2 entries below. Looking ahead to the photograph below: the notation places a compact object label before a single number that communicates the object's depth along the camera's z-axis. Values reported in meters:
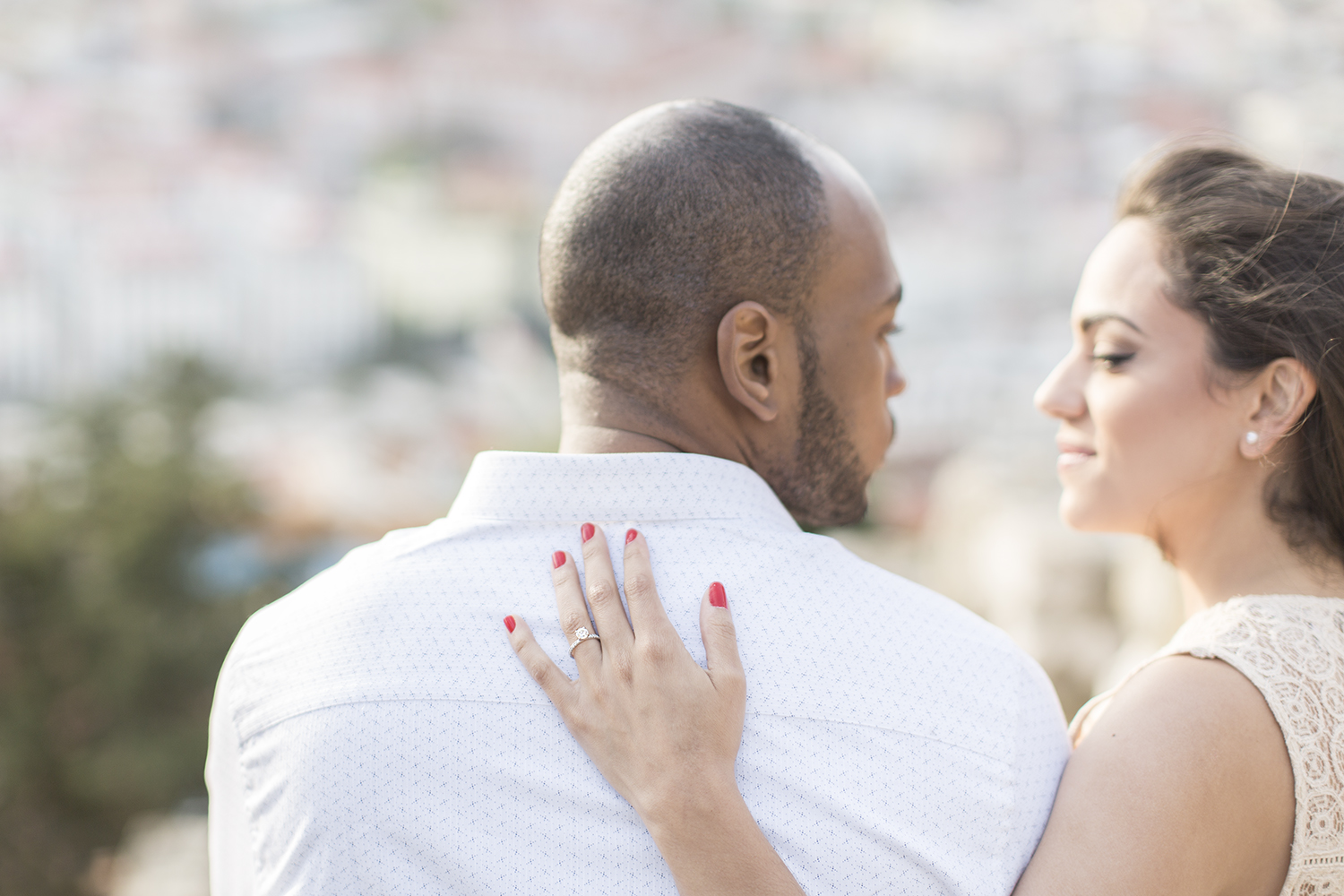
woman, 0.97
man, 0.95
